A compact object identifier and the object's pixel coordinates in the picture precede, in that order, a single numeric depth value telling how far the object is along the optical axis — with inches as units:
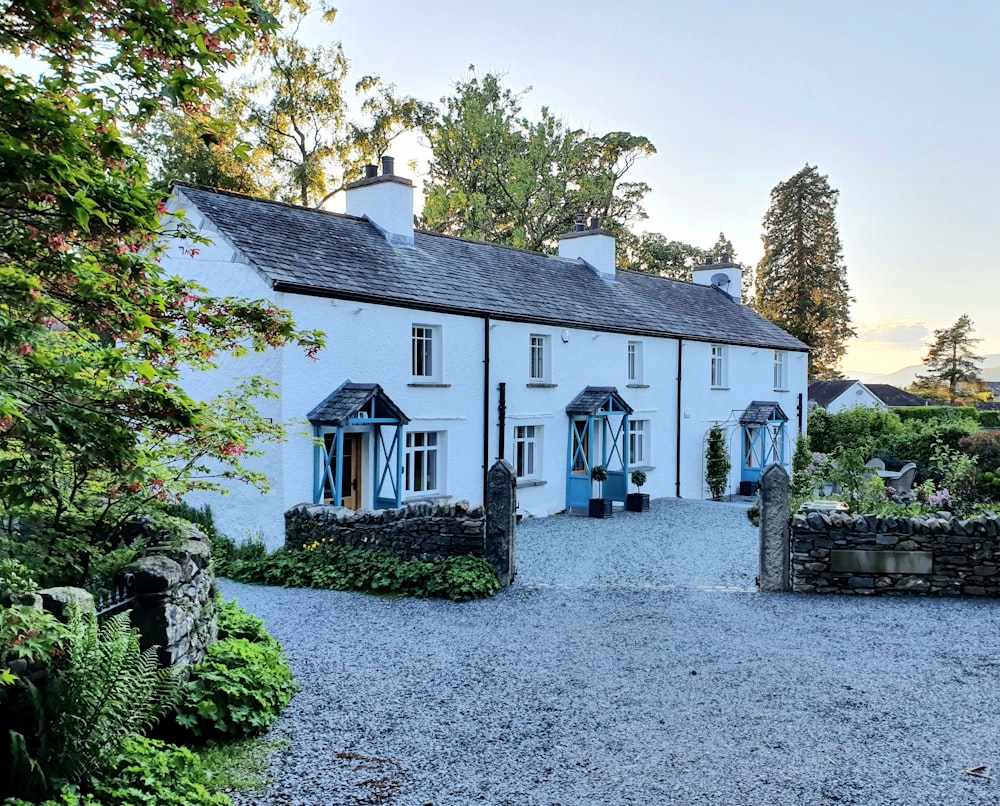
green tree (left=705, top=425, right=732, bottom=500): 1010.1
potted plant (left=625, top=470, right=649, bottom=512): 838.5
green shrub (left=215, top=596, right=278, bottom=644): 288.4
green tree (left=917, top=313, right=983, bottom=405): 2497.5
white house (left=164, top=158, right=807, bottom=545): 574.9
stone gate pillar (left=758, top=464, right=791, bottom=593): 442.0
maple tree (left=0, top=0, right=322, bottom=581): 151.5
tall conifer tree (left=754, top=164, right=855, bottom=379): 1861.5
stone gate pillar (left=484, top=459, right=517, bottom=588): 452.4
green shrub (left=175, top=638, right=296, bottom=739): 231.1
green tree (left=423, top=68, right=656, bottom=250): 1454.2
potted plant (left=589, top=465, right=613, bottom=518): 792.9
